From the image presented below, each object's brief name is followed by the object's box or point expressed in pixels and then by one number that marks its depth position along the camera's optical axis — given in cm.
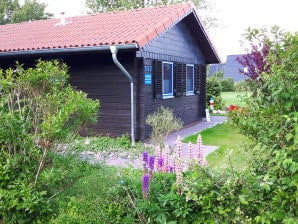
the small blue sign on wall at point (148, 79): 943
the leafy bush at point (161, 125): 799
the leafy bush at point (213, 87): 1908
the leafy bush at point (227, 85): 3234
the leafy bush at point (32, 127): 302
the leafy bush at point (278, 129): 251
